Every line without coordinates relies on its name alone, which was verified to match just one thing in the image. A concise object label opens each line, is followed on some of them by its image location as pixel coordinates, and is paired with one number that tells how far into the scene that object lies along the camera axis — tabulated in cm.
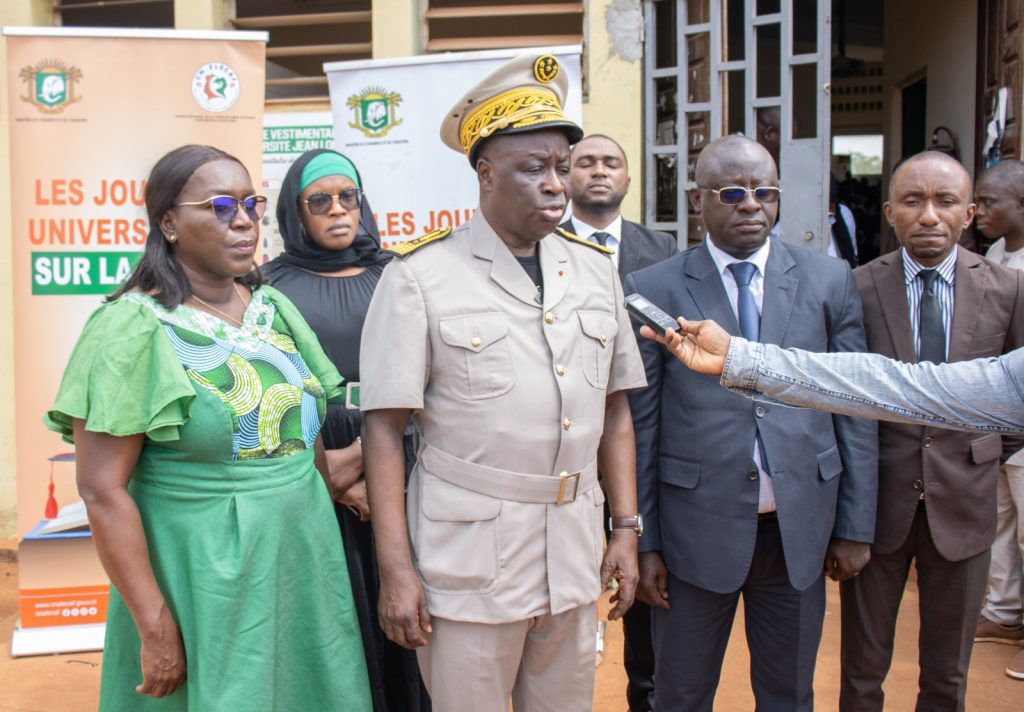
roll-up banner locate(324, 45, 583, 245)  463
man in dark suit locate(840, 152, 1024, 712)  291
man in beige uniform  222
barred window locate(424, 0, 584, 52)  561
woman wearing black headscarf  296
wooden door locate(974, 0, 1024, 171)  523
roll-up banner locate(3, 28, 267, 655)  432
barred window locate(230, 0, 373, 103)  580
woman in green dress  211
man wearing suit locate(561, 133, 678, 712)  402
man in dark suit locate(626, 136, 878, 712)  268
